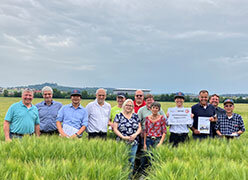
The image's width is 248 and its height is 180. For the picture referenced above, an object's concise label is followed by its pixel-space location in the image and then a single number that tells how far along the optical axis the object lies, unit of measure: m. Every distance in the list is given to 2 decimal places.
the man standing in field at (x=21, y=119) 5.77
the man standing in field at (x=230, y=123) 6.95
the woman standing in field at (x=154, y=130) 6.48
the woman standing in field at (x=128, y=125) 6.07
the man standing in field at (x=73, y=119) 6.27
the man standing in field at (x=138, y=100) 7.49
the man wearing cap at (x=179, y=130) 6.77
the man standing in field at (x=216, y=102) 7.46
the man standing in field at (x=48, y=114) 6.91
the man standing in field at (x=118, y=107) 7.53
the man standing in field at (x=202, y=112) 6.92
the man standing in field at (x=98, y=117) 6.68
